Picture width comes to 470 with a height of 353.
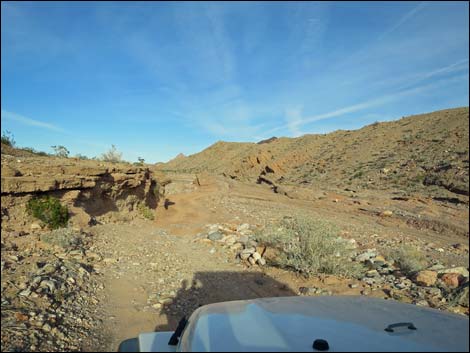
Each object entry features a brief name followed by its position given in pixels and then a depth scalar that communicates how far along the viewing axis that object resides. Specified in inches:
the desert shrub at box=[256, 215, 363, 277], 243.9
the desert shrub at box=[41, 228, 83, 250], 232.2
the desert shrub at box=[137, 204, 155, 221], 416.8
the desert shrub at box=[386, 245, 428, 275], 259.2
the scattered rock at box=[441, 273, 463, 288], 228.9
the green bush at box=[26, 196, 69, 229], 258.7
